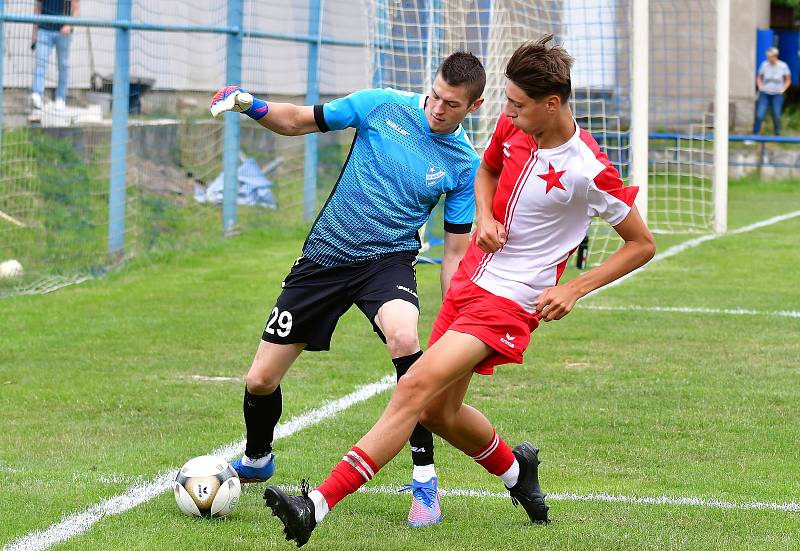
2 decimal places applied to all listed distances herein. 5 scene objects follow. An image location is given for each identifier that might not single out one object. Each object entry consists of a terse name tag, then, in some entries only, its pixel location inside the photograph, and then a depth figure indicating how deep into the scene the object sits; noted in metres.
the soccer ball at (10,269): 22.23
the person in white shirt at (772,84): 52.34
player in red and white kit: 9.02
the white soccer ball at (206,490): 10.15
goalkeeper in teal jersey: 11.01
